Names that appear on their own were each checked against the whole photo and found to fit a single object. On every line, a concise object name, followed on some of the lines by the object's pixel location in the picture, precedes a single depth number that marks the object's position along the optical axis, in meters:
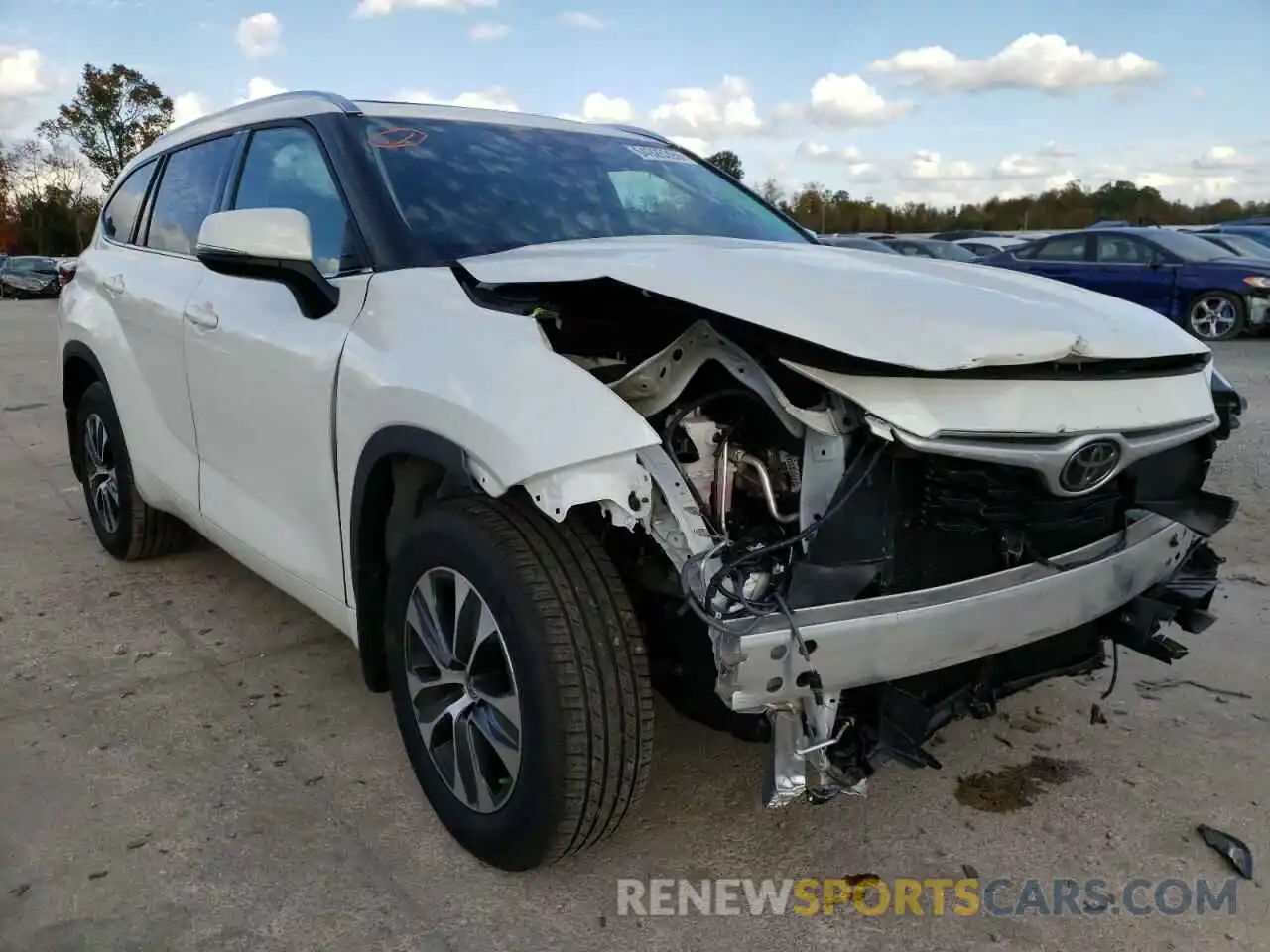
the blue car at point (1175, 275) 12.35
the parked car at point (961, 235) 27.97
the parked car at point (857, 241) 15.59
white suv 2.04
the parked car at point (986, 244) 19.14
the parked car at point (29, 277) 33.94
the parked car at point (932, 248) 15.46
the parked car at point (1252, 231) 19.52
